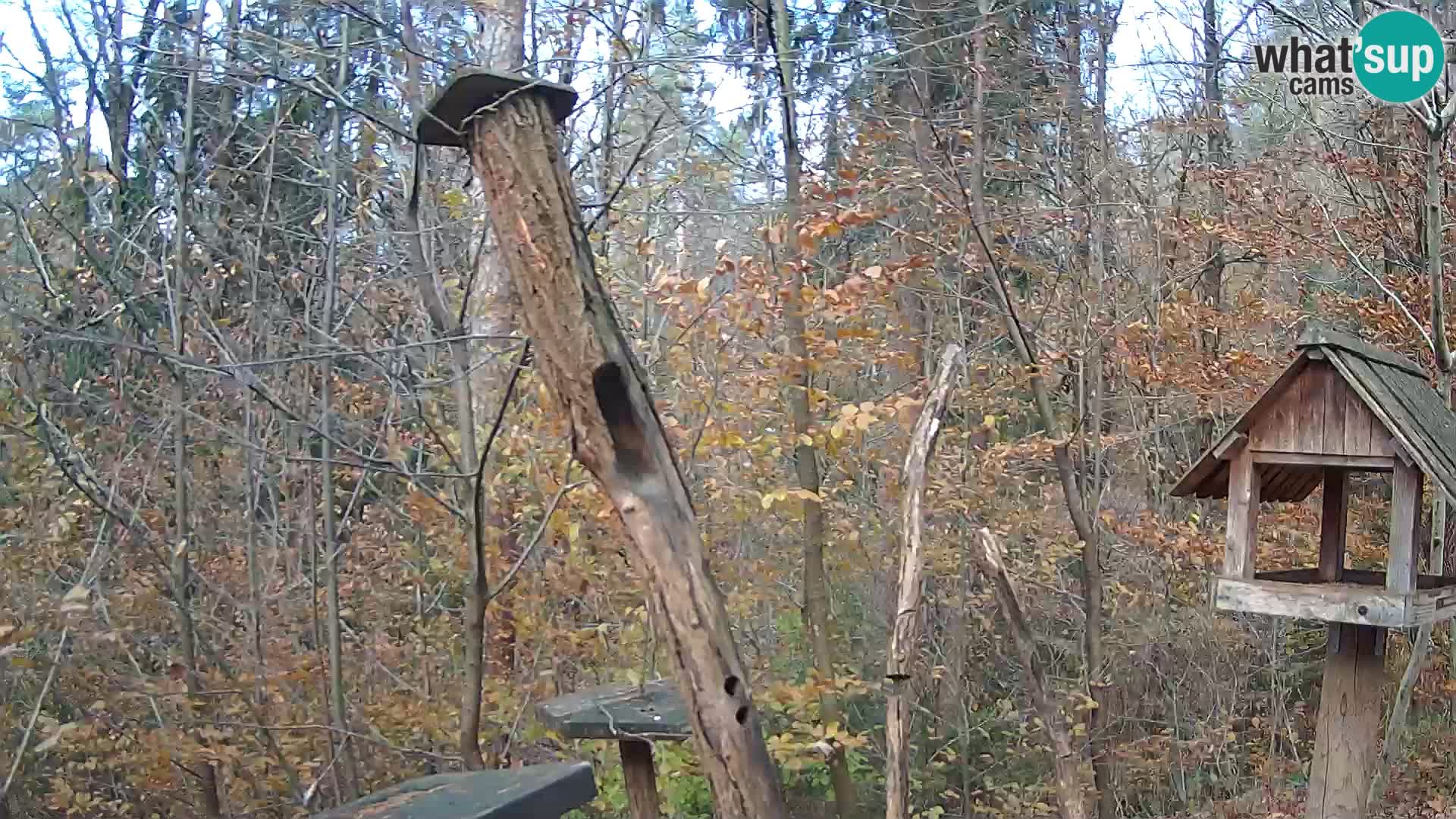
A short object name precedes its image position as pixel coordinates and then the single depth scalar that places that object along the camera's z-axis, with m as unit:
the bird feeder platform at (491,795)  1.92
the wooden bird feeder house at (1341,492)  2.89
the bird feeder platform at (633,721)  3.01
